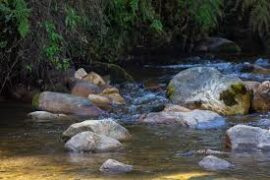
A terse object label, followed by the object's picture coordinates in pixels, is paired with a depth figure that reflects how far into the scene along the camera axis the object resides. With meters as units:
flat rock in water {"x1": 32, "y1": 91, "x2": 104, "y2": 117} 12.90
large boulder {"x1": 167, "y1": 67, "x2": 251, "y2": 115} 13.23
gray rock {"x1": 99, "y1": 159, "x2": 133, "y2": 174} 7.94
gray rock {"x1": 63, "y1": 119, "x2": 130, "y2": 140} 10.07
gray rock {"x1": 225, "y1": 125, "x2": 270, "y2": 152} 9.28
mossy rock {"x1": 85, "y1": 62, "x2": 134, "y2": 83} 16.96
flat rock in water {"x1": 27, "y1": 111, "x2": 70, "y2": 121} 12.18
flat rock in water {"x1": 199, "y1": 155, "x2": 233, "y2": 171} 8.09
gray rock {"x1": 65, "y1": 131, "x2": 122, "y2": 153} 9.19
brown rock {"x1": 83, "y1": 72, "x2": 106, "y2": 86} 15.85
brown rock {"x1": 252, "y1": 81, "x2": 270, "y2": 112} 13.34
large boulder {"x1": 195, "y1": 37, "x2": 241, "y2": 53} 24.73
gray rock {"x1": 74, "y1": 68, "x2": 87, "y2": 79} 16.11
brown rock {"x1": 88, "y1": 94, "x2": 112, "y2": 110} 13.75
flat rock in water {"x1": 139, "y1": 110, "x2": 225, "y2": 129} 11.43
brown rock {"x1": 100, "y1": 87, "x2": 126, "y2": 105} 14.30
